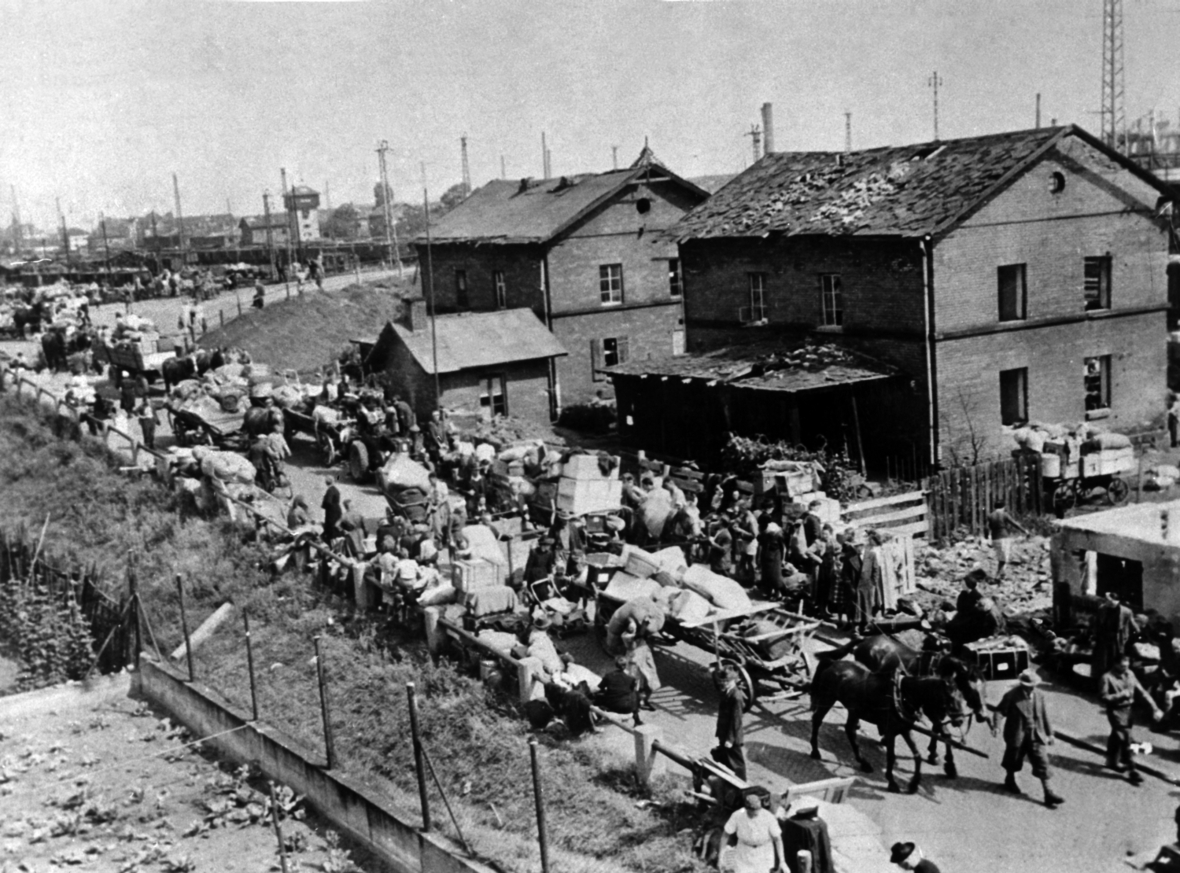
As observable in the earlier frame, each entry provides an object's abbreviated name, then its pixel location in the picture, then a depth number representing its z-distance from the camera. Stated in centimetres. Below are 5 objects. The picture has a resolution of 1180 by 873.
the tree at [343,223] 11871
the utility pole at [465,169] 8619
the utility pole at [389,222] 6565
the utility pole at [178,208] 8450
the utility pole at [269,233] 7379
